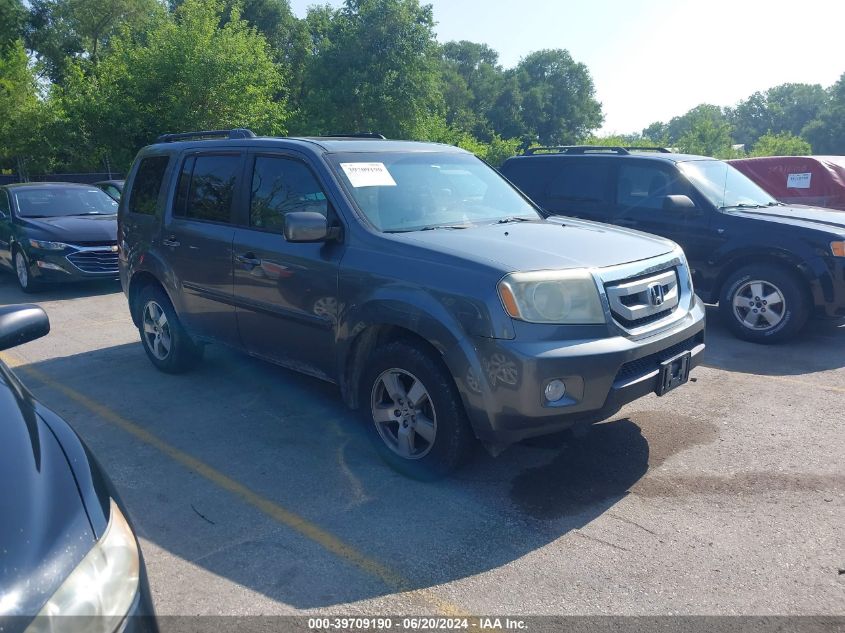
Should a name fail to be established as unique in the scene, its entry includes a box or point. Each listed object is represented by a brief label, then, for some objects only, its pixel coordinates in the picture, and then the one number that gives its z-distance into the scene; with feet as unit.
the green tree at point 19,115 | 71.26
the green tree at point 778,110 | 354.33
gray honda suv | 11.97
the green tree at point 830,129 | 262.49
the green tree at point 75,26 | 119.65
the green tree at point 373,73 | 126.72
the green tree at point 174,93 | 62.39
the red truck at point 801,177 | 35.68
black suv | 22.50
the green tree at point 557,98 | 249.96
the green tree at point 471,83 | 231.71
